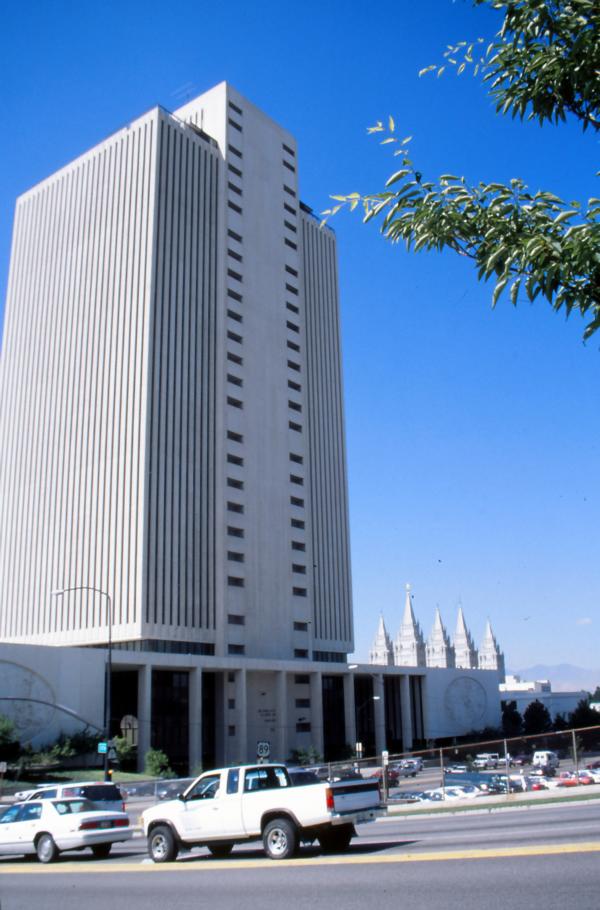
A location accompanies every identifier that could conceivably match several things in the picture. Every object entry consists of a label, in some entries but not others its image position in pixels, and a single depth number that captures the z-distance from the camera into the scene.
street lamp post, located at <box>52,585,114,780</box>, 45.94
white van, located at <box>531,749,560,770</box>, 30.72
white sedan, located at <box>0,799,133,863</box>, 20.48
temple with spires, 170.38
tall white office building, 79.94
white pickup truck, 16.78
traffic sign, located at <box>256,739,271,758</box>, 65.66
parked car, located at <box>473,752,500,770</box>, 32.53
